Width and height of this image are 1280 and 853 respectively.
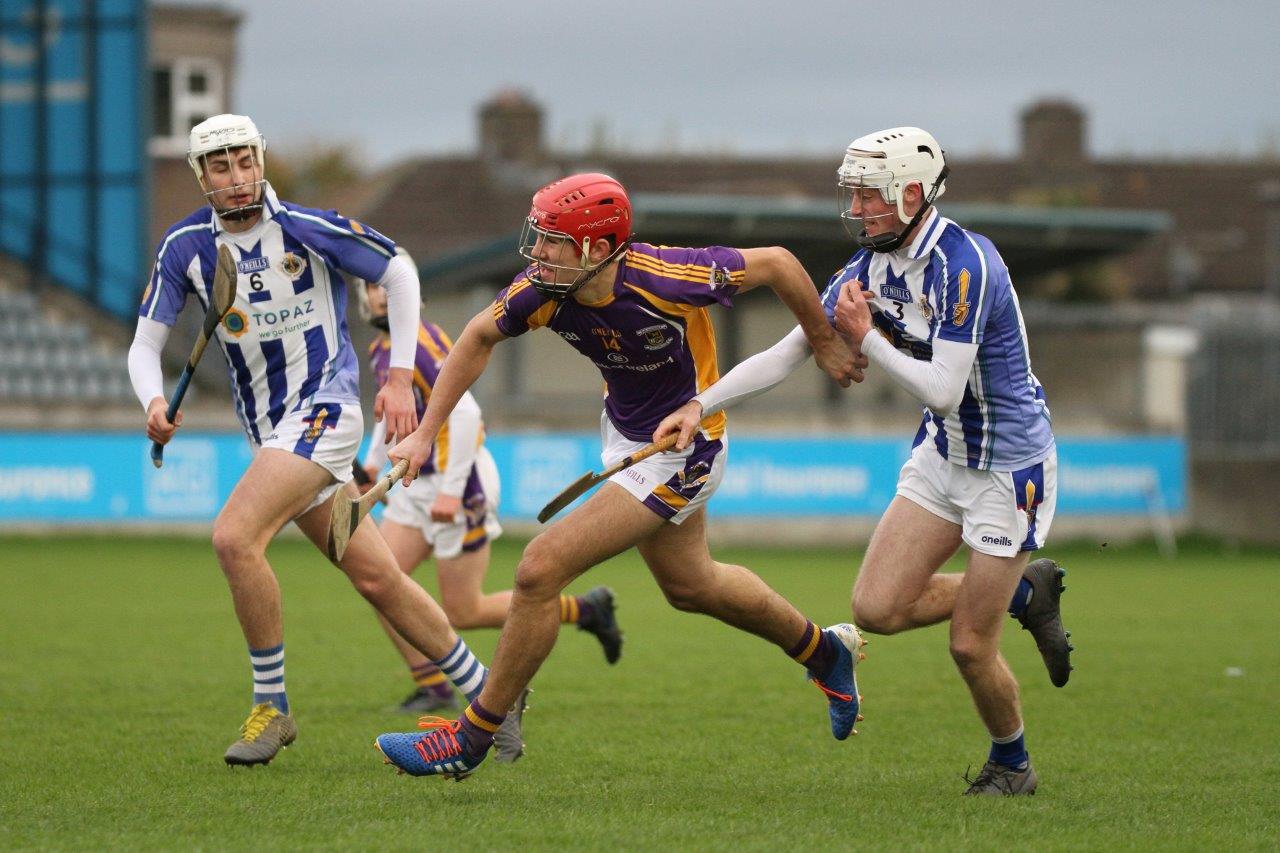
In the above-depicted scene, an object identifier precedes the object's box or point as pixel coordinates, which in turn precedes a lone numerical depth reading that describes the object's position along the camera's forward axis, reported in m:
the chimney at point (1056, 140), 87.87
